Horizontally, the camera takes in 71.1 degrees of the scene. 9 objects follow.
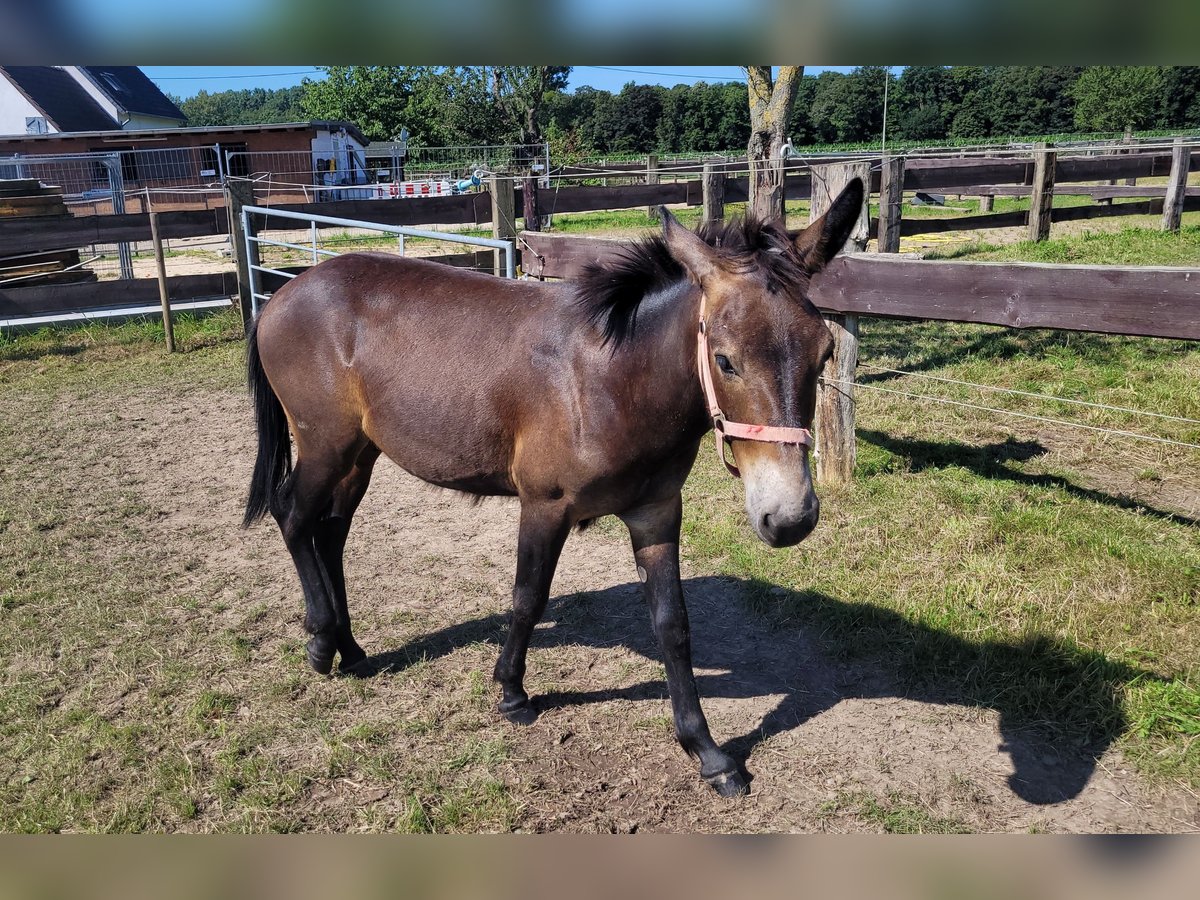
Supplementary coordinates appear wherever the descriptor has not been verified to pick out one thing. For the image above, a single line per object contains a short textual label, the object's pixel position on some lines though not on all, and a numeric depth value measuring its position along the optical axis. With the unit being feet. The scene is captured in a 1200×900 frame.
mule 7.94
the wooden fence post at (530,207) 33.76
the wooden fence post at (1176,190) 41.42
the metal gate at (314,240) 19.06
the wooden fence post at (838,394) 17.80
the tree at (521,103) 146.72
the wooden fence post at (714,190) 31.58
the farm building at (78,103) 112.68
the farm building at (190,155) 94.58
